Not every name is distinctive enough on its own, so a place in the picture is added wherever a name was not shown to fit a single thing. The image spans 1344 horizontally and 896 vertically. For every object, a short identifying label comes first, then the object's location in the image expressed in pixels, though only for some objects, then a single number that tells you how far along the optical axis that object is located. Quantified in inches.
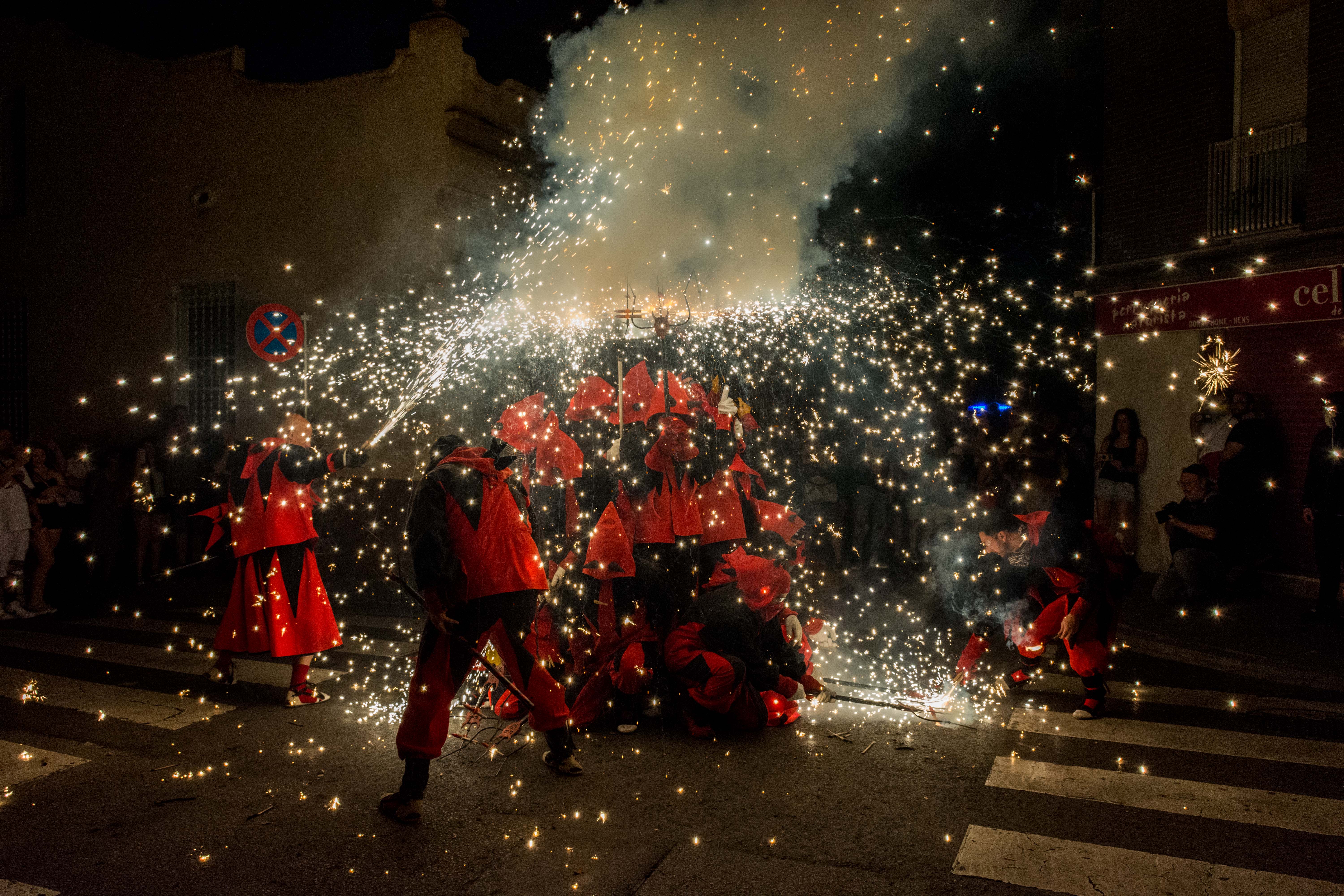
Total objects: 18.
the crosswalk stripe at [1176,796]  144.2
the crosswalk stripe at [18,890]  123.1
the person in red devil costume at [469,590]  152.0
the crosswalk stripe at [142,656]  239.8
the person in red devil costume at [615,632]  190.5
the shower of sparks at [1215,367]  388.5
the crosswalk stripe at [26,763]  165.5
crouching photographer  312.2
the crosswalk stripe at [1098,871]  121.8
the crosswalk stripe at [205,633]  265.6
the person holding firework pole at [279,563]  216.8
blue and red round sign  328.2
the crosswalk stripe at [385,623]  299.0
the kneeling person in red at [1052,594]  195.6
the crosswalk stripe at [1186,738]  175.0
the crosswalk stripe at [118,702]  202.7
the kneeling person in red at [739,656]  181.5
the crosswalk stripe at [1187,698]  210.4
